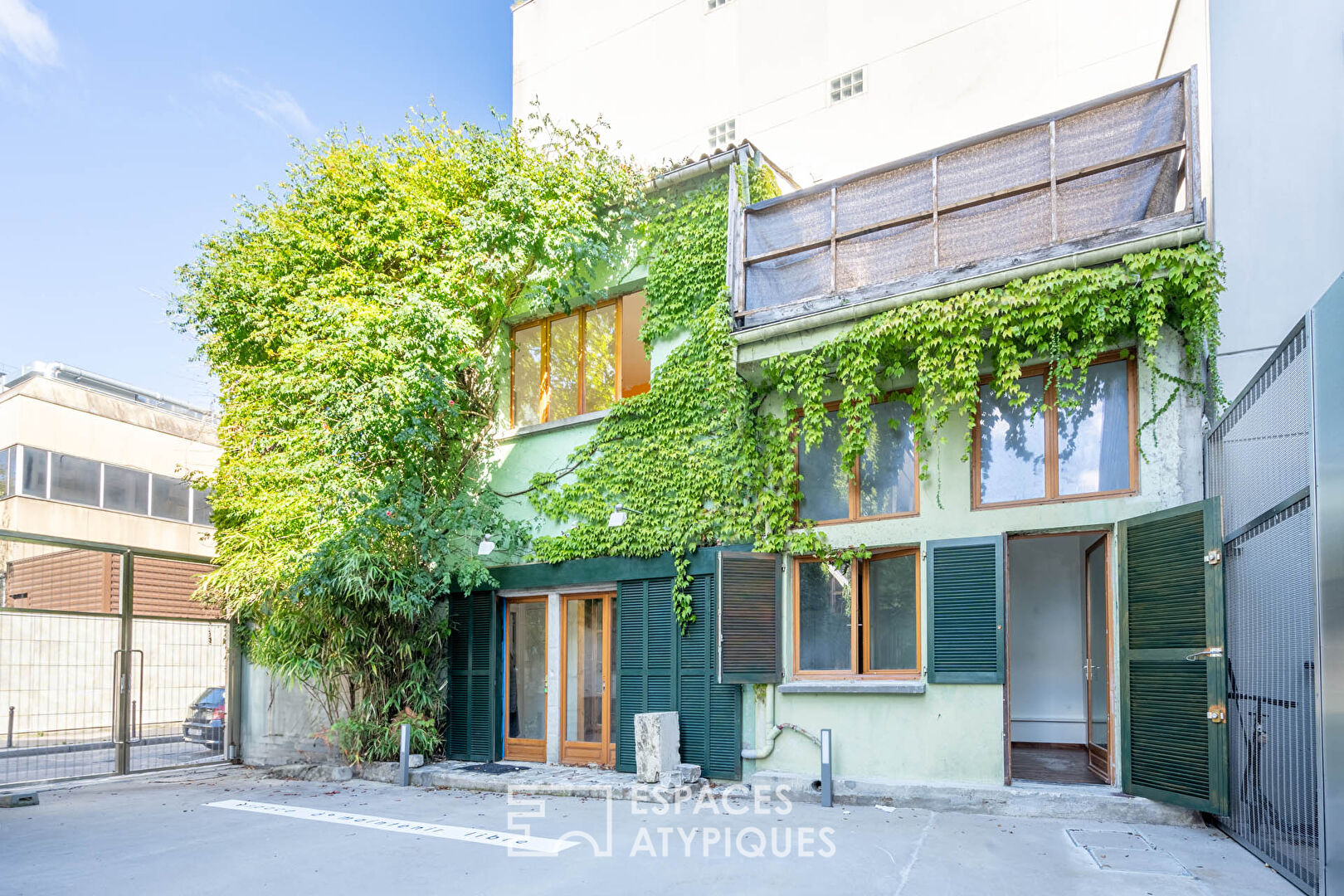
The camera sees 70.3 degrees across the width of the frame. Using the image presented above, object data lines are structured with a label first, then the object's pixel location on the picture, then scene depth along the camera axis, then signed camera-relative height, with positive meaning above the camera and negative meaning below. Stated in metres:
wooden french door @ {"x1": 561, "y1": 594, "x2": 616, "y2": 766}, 11.59 -1.71
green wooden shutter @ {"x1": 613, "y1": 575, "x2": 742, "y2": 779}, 10.37 -1.54
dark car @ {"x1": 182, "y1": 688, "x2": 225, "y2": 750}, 14.22 -2.73
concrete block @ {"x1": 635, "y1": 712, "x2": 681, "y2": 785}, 10.01 -2.17
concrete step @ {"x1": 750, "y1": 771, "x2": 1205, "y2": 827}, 7.76 -2.25
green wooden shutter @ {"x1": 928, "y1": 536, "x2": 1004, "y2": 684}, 8.86 -0.65
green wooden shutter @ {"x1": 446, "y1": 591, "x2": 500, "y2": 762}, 12.43 -1.82
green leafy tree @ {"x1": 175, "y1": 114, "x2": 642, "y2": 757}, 11.94 +2.21
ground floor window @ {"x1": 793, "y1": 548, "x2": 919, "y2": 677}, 9.61 -0.77
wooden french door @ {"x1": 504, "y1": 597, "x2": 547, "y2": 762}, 12.24 -1.77
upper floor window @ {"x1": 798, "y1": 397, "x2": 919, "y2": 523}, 9.82 +0.71
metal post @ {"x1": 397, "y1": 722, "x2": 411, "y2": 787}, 11.34 -2.62
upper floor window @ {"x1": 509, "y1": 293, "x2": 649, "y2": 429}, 12.12 +2.35
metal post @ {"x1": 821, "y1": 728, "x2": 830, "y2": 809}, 8.94 -2.11
